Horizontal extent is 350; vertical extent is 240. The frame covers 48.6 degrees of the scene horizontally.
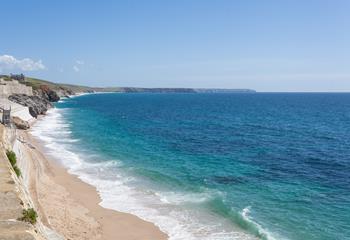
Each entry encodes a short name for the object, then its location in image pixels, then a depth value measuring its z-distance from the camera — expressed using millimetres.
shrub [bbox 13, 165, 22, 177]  23397
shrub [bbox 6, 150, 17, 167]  24933
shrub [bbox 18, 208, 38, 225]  13984
